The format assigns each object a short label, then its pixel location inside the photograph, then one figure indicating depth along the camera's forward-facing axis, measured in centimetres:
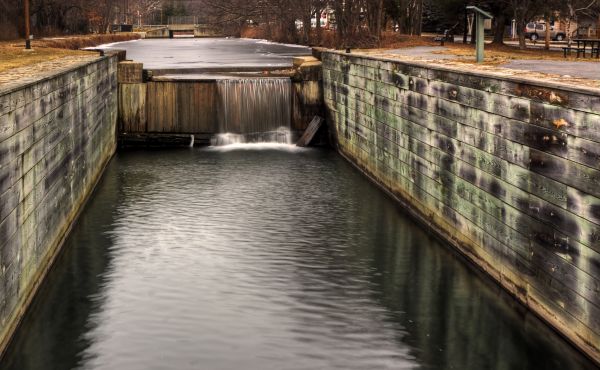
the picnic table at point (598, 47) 3052
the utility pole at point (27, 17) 4717
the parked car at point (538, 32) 8456
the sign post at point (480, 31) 2105
